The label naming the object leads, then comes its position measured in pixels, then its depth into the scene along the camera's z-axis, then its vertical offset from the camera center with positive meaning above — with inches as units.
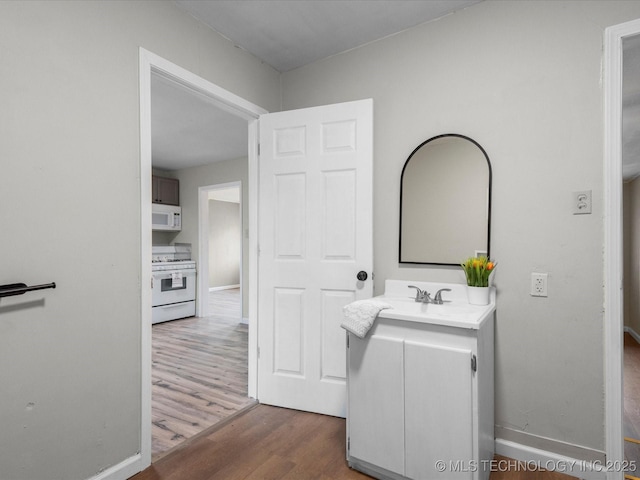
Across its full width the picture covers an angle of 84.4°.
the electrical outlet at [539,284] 74.2 -9.7
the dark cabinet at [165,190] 226.7 +32.4
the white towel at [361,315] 69.4 -15.3
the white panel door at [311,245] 91.9 -1.6
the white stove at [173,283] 203.2 -26.3
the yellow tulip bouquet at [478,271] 74.8 -6.9
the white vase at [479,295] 75.2 -12.1
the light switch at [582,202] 69.7 +7.2
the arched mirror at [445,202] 80.4 +8.8
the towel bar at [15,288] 52.2 -7.5
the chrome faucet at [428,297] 78.6 -13.2
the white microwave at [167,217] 221.9 +14.2
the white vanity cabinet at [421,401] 60.5 -30.0
